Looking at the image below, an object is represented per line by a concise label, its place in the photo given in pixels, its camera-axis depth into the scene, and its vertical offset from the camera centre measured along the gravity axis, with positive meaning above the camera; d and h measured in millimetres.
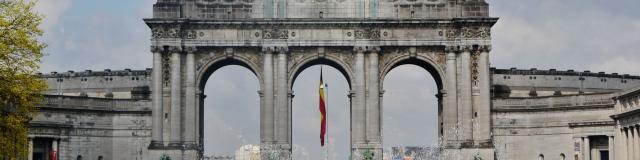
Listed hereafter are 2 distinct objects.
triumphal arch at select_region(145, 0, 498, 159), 93250 +10152
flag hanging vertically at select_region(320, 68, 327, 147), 97125 +5430
